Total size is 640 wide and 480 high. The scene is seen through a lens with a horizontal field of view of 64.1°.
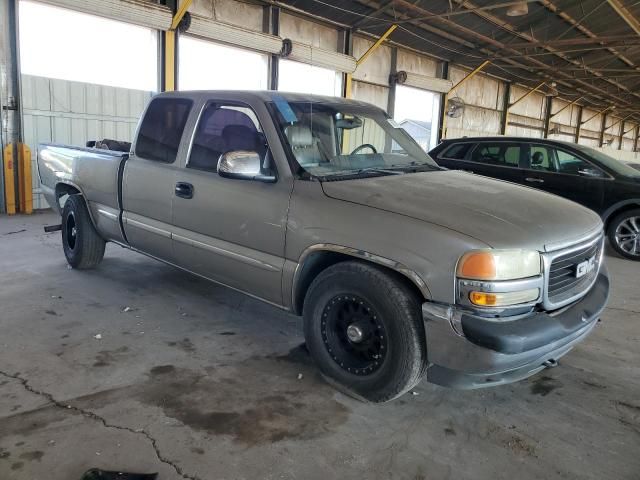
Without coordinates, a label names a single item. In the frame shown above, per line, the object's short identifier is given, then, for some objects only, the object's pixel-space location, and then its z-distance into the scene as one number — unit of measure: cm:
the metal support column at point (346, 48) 1356
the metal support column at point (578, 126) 2923
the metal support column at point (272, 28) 1179
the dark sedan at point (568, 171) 726
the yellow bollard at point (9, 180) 829
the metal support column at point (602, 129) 3288
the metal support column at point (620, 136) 3650
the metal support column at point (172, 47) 953
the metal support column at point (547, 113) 2517
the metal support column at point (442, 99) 1736
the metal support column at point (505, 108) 2139
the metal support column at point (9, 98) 801
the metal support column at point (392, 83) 1536
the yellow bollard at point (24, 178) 845
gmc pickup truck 245
